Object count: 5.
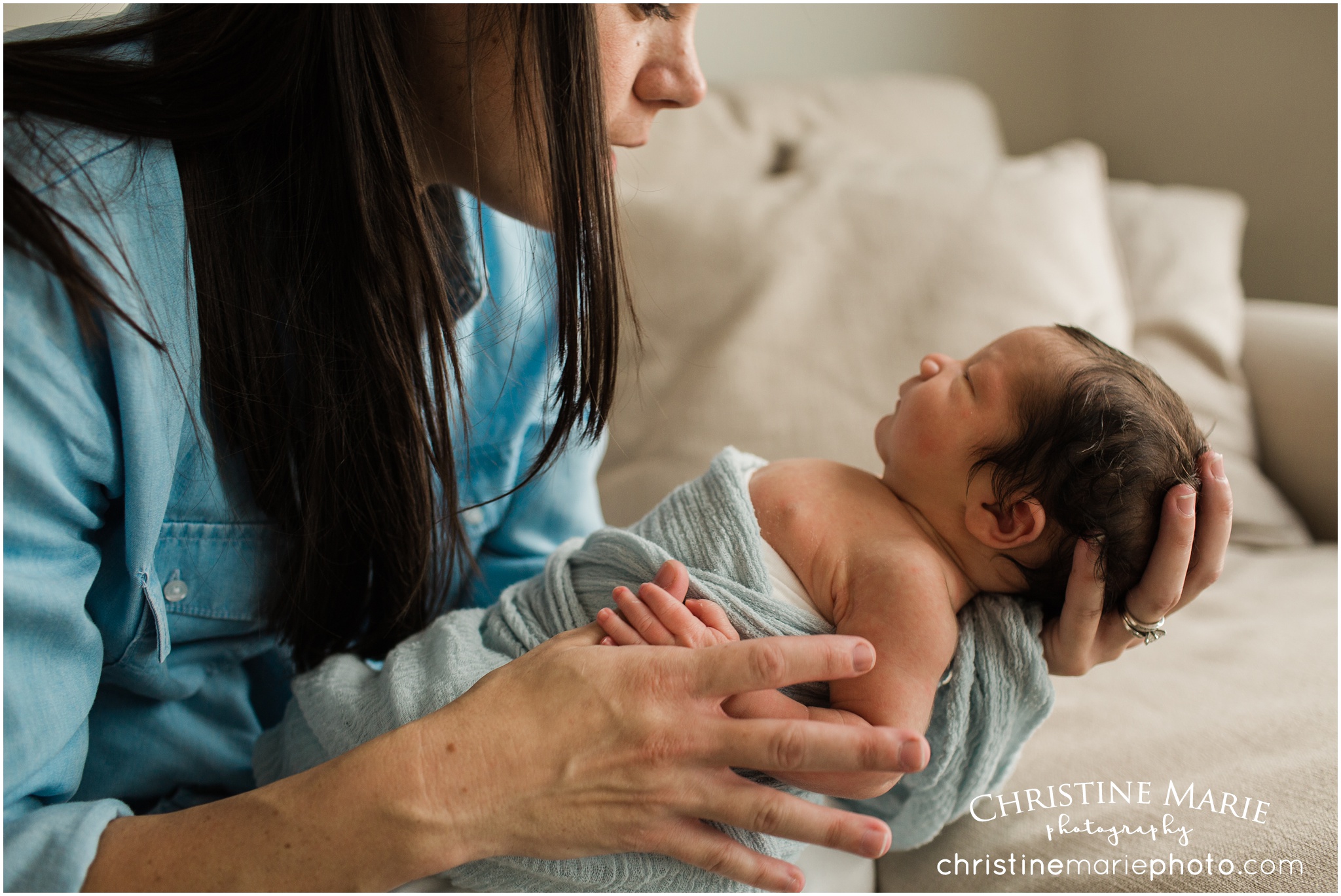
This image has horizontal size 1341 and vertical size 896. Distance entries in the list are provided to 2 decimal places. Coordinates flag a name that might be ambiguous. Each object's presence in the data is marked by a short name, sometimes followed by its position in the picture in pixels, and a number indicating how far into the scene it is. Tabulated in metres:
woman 0.60
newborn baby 0.70
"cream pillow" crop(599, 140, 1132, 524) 1.21
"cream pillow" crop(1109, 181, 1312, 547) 1.32
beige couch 0.96
